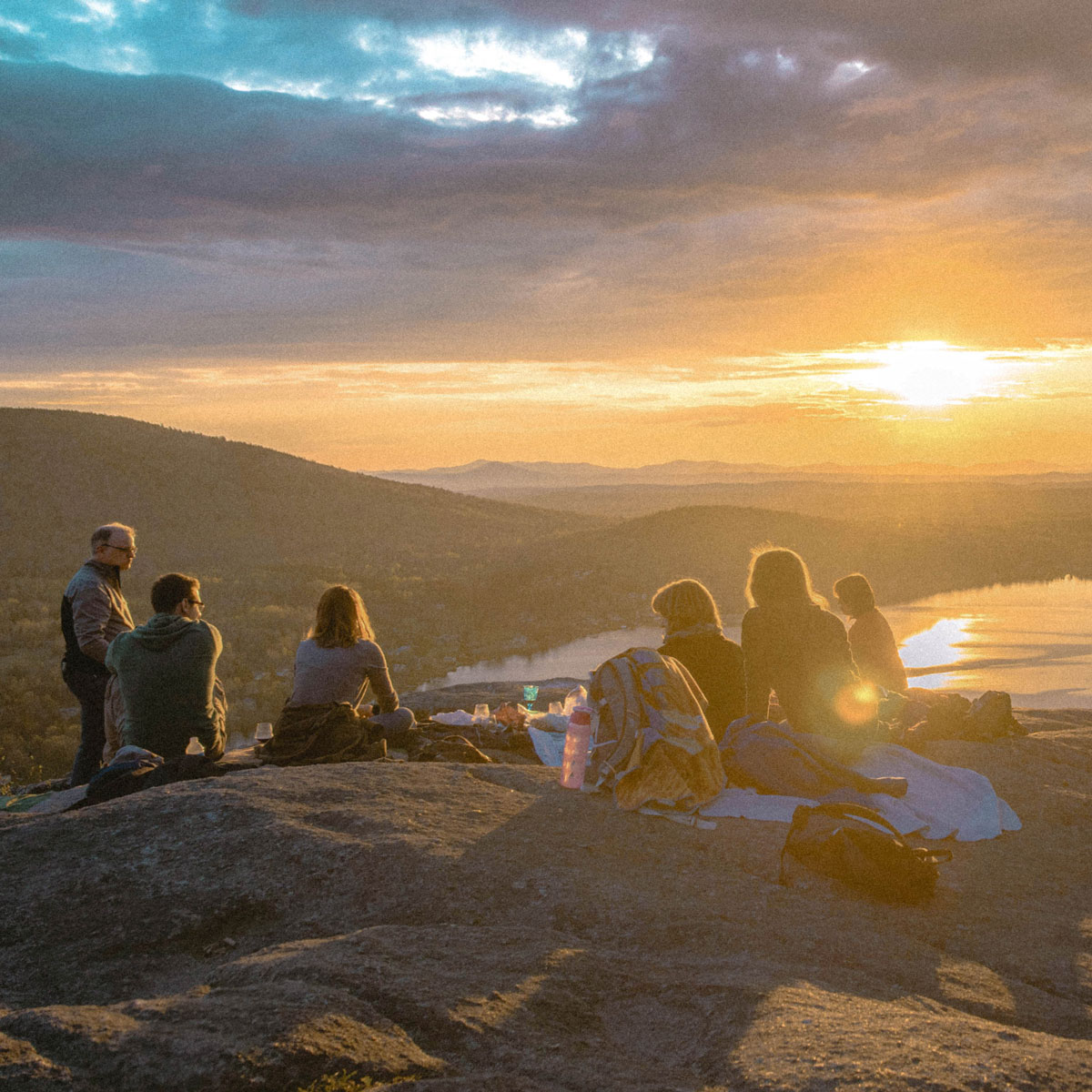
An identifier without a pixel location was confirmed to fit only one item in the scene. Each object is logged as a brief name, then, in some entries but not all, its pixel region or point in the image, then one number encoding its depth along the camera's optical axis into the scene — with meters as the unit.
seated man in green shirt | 6.68
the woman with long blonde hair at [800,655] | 7.01
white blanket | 6.34
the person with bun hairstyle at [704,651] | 7.12
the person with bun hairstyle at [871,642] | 8.72
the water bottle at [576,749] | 6.76
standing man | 7.46
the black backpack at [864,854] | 5.30
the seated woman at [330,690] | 7.27
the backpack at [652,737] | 6.29
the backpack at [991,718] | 8.66
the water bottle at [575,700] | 7.99
